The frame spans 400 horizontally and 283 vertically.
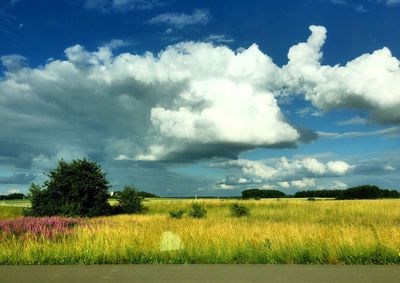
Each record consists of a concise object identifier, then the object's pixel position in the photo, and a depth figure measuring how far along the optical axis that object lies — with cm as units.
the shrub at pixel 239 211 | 3922
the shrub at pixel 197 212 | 3650
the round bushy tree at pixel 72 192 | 3419
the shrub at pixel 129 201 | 4325
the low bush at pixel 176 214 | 3447
